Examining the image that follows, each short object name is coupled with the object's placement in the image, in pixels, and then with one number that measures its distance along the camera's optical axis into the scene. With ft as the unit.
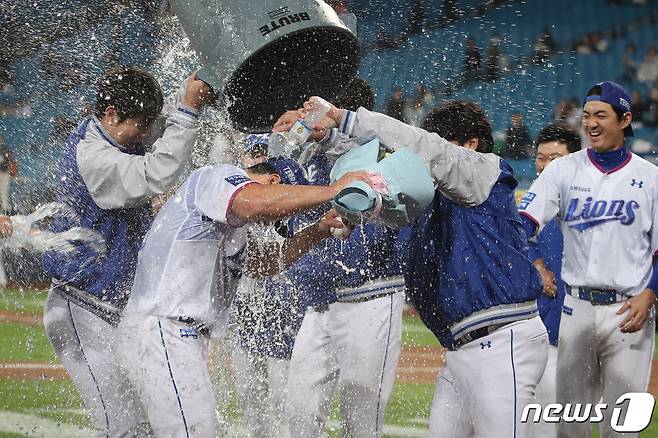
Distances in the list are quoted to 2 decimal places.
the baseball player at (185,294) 25.90
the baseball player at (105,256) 32.30
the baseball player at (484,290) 27.55
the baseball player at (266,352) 39.32
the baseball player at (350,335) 35.76
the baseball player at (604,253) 37.19
